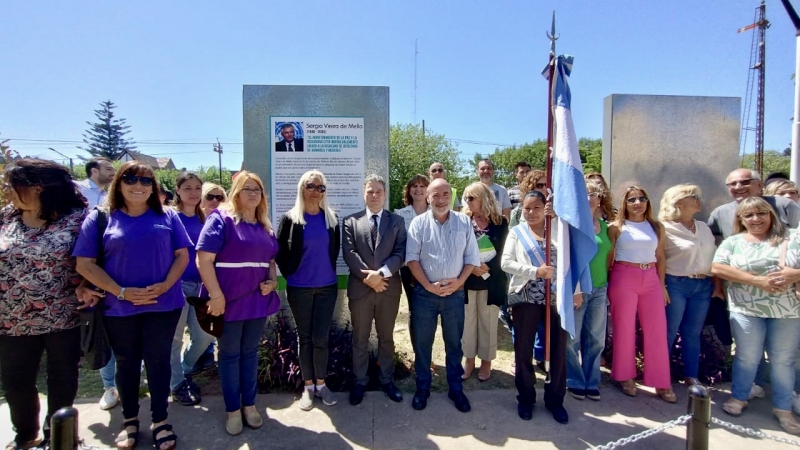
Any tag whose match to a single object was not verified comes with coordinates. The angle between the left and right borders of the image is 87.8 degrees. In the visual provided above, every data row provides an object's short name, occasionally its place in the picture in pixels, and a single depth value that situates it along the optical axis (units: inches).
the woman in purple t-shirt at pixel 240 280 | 120.7
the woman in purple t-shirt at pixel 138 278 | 111.7
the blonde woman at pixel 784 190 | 174.6
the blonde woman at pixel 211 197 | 163.9
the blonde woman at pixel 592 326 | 148.9
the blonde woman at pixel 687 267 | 152.3
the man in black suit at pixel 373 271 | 144.0
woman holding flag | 135.9
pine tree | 2124.8
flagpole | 133.0
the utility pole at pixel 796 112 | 208.2
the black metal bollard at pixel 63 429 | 71.9
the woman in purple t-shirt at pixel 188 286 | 148.2
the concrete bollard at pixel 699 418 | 84.9
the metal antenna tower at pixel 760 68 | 1126.4
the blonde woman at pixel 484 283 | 156.1
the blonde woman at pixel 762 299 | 132.4
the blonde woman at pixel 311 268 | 140.6
